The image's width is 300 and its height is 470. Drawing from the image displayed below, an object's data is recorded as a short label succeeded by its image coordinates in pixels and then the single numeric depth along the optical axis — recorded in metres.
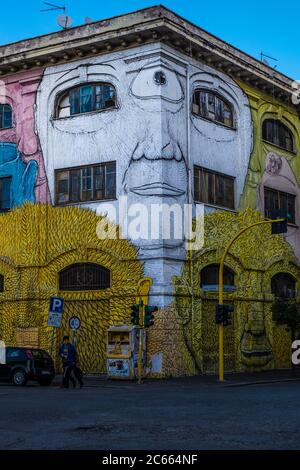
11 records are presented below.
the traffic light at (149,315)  24.08
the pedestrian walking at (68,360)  21.73
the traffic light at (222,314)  24.64
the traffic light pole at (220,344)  24.45
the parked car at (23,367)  23.12
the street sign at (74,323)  25.20
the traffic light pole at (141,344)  24.31
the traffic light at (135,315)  24.02
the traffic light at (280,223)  23.37
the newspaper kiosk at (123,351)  25.23
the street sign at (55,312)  24.52
